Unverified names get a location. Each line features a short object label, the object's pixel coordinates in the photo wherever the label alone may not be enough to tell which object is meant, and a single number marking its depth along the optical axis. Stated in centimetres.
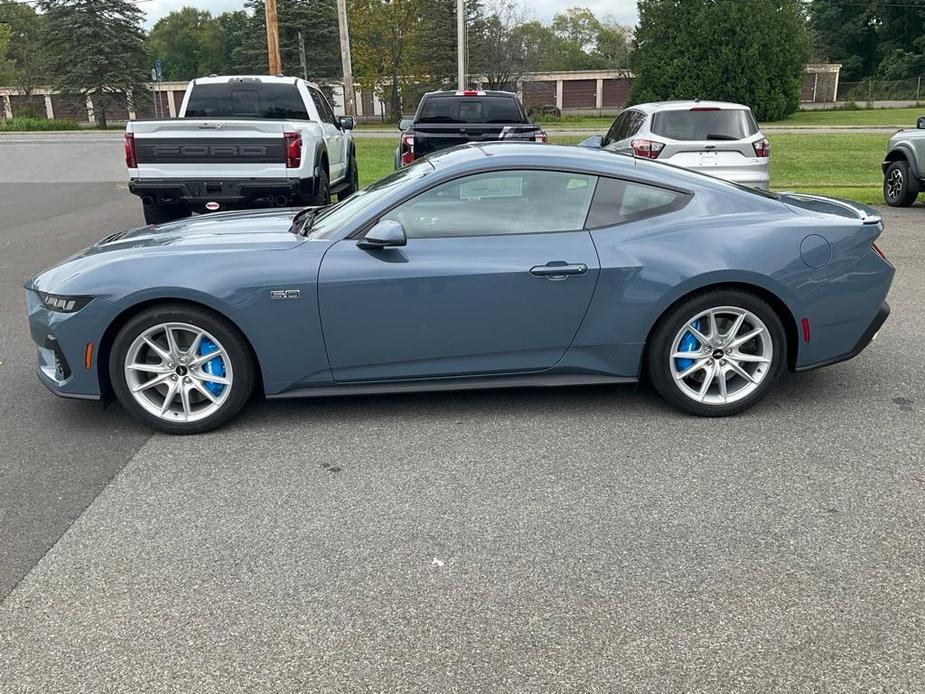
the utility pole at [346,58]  3672
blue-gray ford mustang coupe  429
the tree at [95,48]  5212
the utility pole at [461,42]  3512
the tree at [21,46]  7269
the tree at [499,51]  4938
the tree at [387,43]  5138
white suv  1038
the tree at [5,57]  6962
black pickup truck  1135
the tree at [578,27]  10144
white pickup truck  902
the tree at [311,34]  5259
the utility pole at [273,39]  2530
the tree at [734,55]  3819
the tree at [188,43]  10106
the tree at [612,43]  8438
